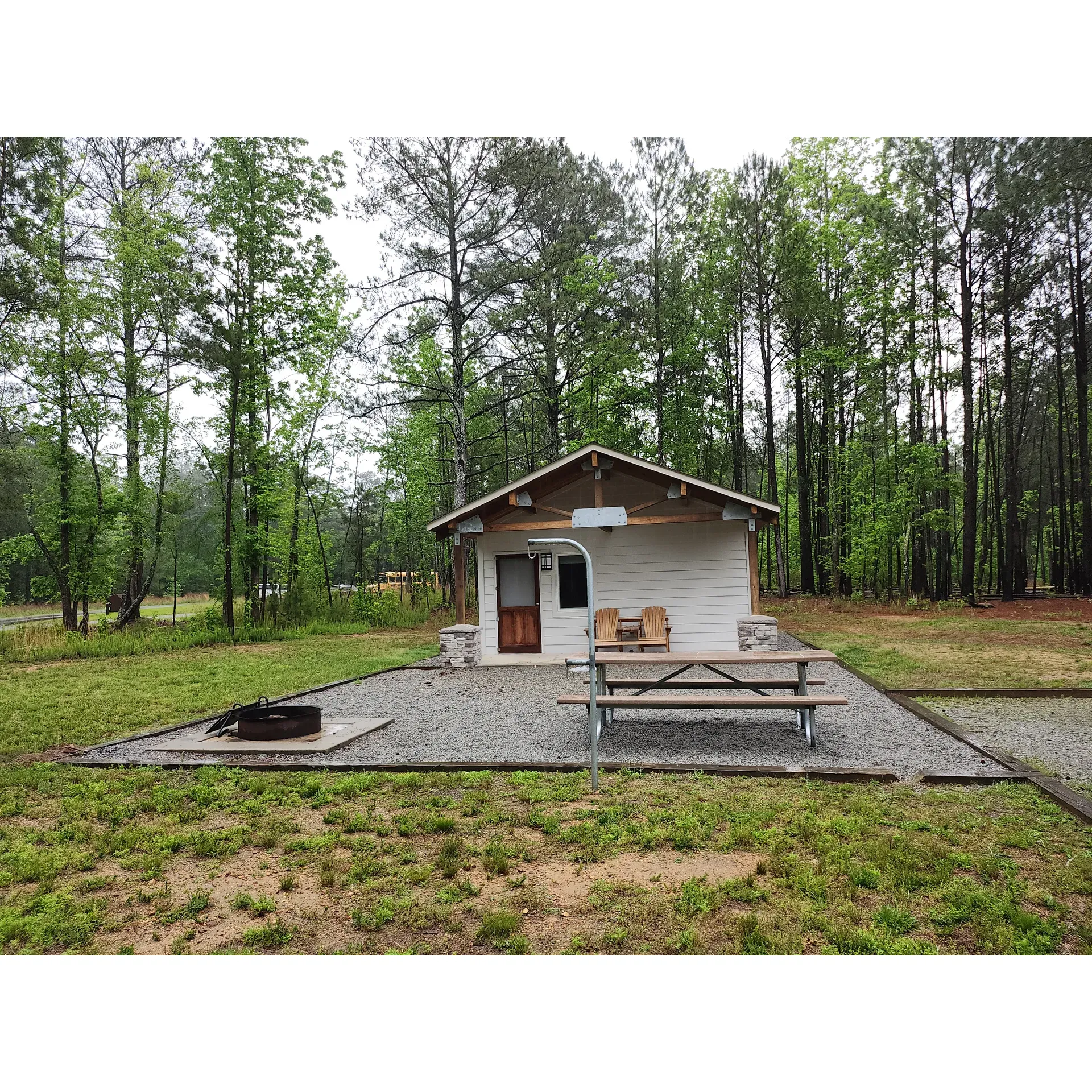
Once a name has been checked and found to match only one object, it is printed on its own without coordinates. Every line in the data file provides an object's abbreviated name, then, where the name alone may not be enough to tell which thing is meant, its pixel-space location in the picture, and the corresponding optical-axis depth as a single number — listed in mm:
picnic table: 4566
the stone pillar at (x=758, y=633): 9398
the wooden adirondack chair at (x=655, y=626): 9875
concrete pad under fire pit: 4945
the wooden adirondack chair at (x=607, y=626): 9773
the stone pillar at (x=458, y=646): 9727
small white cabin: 9484
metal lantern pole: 3588
